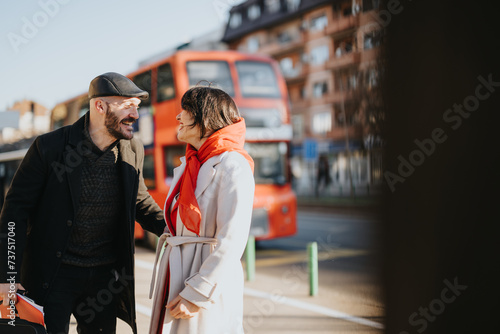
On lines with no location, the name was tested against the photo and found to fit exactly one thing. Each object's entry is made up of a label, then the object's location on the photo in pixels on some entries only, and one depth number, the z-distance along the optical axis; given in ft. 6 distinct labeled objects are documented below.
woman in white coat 6.18
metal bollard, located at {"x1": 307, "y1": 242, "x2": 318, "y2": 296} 18.71
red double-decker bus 30.68
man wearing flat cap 7.20
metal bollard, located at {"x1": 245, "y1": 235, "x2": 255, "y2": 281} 21.30
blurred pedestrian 78.71
